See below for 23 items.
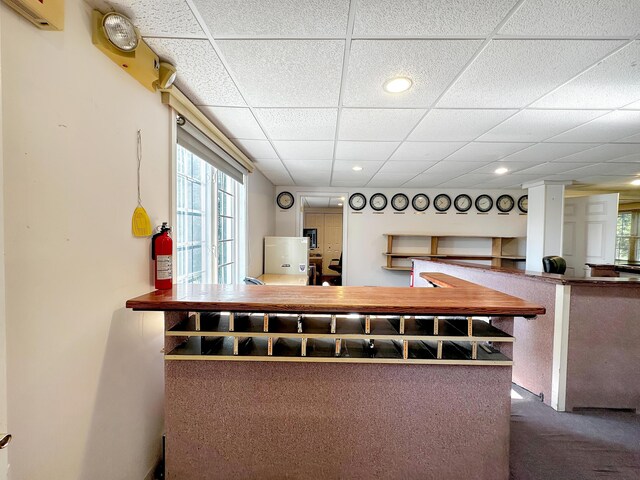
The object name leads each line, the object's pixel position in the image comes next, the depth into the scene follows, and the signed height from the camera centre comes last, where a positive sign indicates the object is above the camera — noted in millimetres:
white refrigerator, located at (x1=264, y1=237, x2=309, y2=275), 3986 -353
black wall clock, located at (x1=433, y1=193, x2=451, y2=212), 4758 +620
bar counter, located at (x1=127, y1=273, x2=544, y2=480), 1197 -834
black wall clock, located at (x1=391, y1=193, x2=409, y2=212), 4797 +628
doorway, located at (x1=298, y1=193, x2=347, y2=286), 8352 +50
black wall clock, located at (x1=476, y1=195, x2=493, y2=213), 4746 +615
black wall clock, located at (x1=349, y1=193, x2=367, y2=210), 4801 +614
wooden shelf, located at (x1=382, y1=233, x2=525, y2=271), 4613 -328
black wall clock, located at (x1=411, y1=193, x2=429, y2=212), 4785 +616
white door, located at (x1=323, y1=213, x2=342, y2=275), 8531 -50
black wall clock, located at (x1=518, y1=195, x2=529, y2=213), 4723 +610
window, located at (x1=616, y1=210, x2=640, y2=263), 5715 +30
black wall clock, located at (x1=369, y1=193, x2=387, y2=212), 4793 +619
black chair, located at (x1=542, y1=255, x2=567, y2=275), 2699 -286
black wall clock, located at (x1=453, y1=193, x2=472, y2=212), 4746 +618
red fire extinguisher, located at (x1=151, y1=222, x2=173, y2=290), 1312 -138
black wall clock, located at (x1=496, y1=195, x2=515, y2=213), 4742 +623
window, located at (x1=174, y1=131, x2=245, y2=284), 1975 +79
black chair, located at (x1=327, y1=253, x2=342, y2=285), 7151 -915
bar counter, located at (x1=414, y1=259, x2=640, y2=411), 1912 -784
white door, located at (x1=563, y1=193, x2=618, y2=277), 3631 +113
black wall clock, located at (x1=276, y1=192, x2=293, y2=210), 4703 +595
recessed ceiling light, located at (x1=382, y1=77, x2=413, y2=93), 1419 +855
